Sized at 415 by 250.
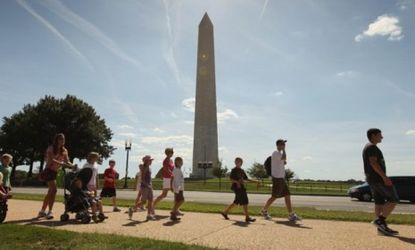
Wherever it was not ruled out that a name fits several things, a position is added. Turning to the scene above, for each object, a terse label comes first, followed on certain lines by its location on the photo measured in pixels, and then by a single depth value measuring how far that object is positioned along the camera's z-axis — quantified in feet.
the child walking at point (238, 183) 29.16
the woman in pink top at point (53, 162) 26.91
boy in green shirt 29.43
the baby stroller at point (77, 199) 25.86
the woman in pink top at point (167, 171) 31.83
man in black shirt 22.29
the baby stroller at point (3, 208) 24.53
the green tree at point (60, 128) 161.07
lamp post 133.37
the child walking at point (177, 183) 29.43
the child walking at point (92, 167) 27.17
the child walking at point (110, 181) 39.88
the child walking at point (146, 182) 30.73
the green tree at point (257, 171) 193.36
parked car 74.38
